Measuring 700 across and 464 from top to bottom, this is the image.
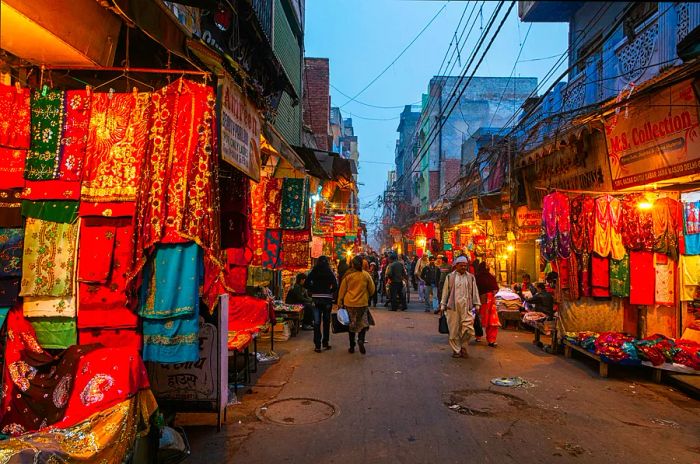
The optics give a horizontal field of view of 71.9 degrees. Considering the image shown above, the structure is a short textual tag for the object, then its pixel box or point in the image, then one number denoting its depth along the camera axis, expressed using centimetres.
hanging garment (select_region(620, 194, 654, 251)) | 880
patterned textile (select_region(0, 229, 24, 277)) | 373
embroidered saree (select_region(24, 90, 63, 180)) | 382
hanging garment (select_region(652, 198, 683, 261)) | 869
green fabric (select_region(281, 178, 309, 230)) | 906
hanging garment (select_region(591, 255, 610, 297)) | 908
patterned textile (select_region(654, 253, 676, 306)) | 891
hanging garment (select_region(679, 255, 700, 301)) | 875
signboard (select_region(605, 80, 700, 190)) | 660
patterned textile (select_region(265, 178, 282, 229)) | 906
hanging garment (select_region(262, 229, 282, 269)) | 925
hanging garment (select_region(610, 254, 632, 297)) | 898
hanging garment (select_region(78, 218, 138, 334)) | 380
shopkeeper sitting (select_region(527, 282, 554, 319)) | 1167
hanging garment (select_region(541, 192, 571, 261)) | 916
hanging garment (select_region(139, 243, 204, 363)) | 381
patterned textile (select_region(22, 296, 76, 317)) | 381
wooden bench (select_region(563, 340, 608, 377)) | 788
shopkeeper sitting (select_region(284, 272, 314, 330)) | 1183
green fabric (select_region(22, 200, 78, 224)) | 380
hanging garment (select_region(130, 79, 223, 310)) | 379
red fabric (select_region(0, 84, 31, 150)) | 377
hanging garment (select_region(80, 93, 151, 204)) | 386
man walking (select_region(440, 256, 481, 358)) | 933
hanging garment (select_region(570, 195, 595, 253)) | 904
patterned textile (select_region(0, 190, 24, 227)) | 376
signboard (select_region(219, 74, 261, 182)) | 412
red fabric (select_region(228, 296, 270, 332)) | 767
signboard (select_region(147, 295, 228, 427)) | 509
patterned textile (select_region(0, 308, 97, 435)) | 360
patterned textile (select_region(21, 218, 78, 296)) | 379
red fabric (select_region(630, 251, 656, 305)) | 891
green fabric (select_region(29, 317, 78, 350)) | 386
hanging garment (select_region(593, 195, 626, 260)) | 885
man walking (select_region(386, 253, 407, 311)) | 1700
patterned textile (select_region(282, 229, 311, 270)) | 931
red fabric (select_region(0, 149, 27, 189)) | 379
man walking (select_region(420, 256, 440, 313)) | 1689
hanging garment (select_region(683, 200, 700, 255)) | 866
